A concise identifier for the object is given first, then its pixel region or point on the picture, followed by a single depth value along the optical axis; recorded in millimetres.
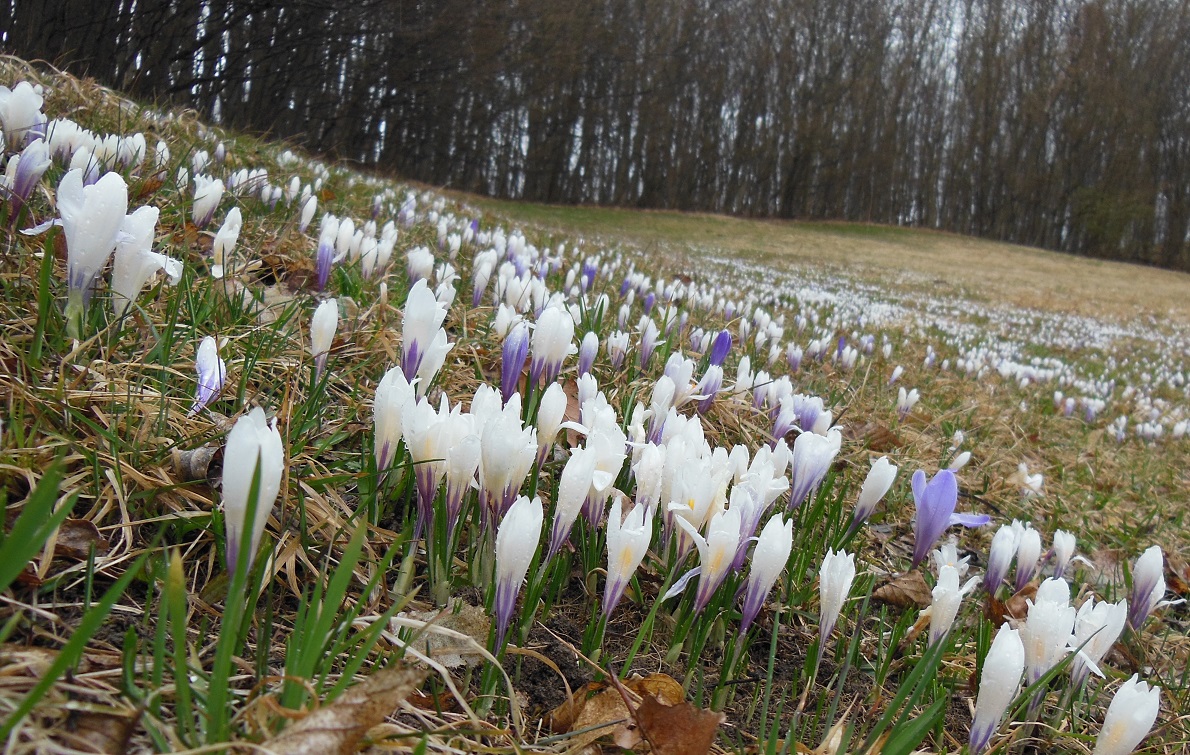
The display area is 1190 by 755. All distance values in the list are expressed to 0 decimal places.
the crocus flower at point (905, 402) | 812
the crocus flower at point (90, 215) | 340
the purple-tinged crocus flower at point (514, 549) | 285
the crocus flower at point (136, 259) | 364
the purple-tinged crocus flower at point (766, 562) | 327
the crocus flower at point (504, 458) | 312
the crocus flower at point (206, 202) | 563
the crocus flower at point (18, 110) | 518
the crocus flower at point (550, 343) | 440
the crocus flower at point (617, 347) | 604
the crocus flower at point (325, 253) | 561
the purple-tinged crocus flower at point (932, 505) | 409
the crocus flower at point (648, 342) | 609
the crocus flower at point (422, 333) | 379
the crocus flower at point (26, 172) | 433
